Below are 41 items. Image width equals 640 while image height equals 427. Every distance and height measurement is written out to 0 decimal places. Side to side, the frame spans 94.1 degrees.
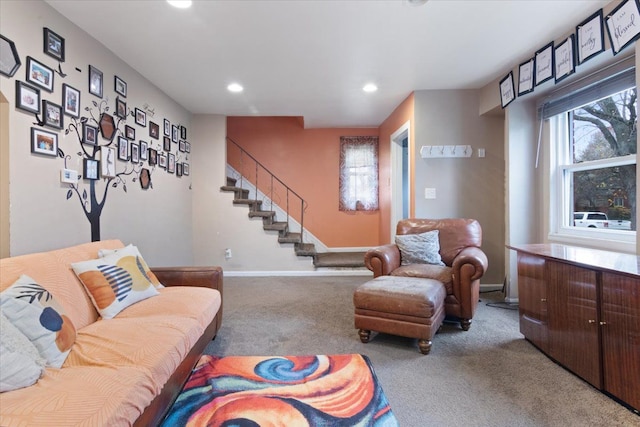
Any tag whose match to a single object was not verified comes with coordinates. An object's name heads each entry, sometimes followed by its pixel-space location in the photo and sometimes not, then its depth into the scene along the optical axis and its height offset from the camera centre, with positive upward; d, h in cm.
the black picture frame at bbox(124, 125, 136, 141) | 288 +84
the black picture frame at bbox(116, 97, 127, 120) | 276 +103
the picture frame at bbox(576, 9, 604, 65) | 213 +132
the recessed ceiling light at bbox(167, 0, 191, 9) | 200 +145
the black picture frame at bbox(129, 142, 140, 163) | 297 +66
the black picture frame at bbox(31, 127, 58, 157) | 192 +51
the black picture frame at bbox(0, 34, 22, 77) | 171 +94
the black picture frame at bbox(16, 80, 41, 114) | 181 +75
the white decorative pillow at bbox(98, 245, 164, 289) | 204 -26
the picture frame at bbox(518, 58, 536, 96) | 280 +134
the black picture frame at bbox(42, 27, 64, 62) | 199 +119
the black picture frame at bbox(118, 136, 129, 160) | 278 +66
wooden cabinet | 150 -57
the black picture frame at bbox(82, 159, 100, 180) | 235 +39
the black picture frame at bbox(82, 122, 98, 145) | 234 +67
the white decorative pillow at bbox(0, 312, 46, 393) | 104 -52
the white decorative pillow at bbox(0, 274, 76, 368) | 120 -43
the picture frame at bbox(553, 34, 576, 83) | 238 +129
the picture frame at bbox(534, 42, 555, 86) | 258 +134
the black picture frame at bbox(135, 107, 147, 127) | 308 +106
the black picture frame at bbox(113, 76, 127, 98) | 272 +123
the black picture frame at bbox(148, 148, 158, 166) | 331 +68
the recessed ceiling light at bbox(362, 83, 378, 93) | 349 +154
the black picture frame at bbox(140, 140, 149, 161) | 314 +72
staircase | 462 -33
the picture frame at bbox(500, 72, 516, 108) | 304 +130
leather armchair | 244 -41
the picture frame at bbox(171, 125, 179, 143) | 386 +111
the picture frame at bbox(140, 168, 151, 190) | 315 +42
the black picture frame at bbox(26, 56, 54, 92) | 188 +94
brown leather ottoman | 210 -67
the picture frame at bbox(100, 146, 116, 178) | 254 +49
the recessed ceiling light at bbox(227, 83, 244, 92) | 346 +153
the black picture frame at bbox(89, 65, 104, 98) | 241 +113
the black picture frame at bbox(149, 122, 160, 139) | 334 +100
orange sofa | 96 -60
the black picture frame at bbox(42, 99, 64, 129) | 199 +71
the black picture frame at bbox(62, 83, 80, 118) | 214 +86
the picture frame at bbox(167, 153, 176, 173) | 374 +70
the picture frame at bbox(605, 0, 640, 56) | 189 +126
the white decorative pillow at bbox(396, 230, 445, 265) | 294 -32
